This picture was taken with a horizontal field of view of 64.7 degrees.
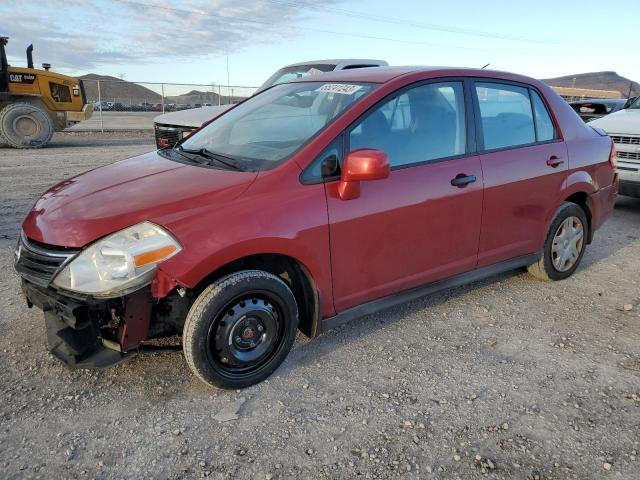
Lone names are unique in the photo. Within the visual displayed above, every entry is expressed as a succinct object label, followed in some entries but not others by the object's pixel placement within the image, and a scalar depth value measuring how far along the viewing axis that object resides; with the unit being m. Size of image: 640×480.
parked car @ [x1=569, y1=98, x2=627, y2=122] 10.17
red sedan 2.51
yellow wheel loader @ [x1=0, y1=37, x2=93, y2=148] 12.95
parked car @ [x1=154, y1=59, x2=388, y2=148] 8.15
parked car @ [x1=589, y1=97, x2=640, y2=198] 6.56
